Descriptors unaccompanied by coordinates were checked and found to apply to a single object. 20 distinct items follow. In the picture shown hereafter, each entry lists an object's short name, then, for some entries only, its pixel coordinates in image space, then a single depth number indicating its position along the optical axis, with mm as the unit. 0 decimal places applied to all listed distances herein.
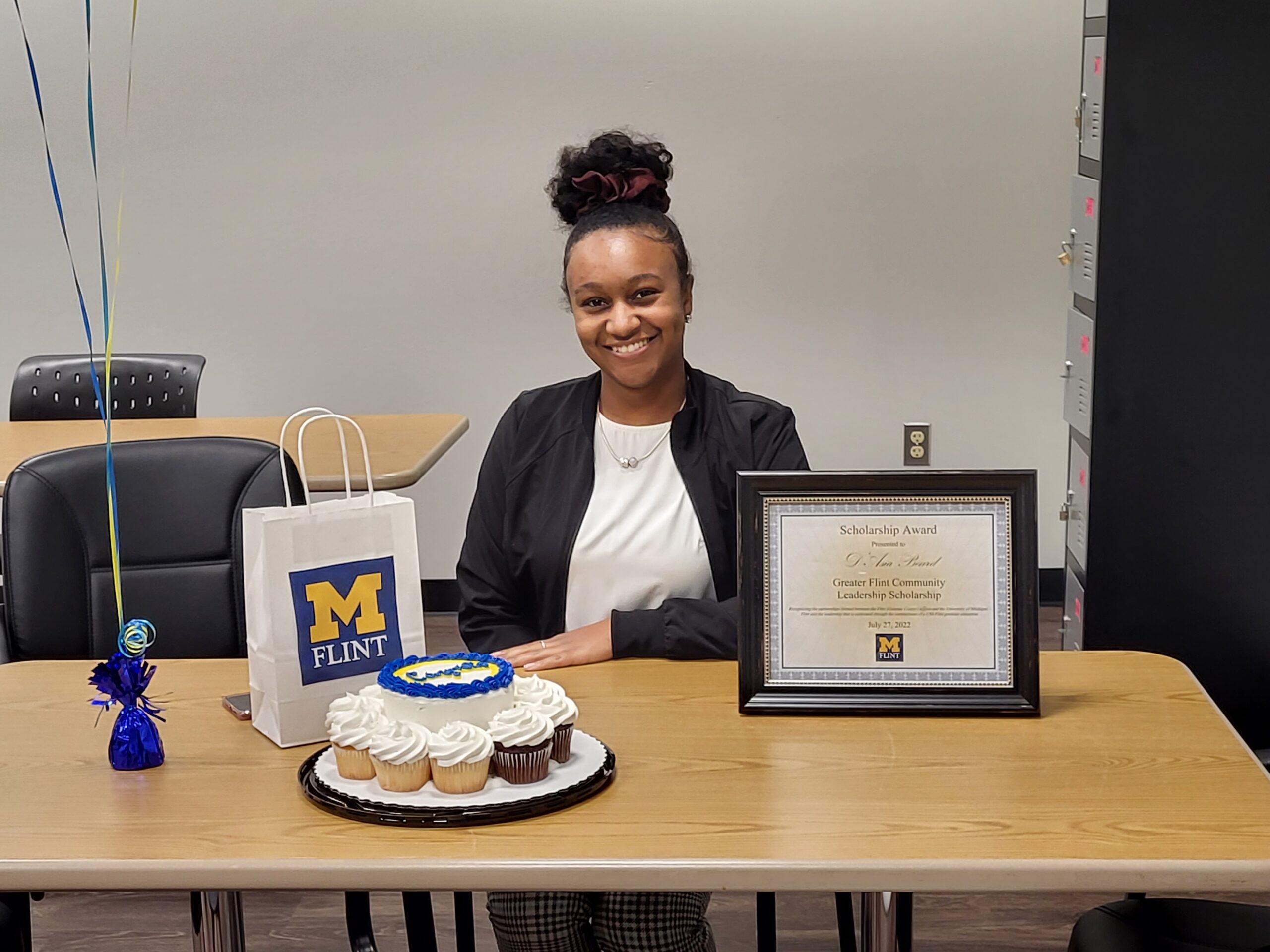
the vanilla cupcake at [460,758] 1226
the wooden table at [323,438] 2893
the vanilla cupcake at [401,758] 1229
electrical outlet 4539
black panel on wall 2680
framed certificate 1437
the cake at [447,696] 1263
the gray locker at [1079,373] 2861
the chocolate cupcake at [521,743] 1237
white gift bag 1364
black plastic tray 1191
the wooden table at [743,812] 1107
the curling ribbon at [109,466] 1266
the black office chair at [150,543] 2033
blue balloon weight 1333
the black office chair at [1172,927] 1457
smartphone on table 1476
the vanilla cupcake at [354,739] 1258
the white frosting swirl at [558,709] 1285
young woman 1908
